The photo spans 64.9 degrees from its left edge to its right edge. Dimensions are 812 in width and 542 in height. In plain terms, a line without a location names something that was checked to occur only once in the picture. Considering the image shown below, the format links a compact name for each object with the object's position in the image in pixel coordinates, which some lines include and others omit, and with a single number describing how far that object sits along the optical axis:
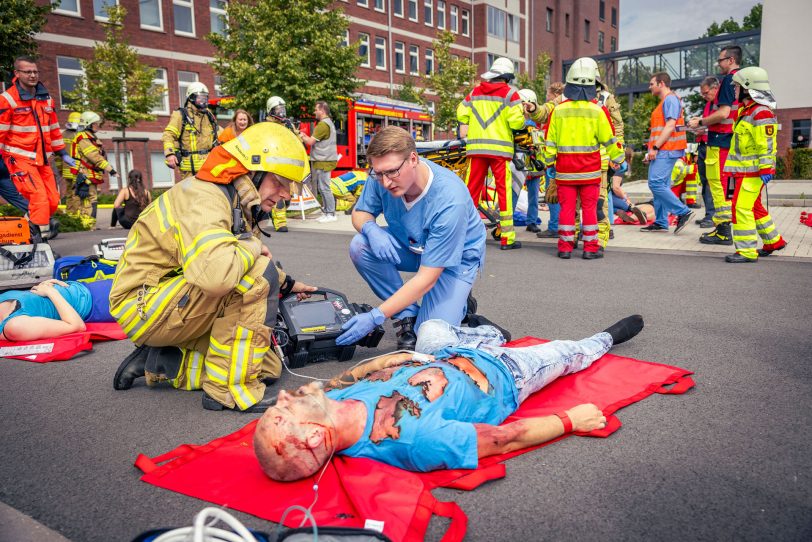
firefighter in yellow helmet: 3.38
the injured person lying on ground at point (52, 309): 4.69
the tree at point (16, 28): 15.46
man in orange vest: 9.50
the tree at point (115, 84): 21.22
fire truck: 20.25
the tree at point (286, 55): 21.53
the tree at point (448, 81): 35.41
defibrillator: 4.19
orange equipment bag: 6.95
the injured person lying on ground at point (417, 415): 2.55
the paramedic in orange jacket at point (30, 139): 8.23
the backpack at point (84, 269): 5.95
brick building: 26.59
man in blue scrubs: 3.81
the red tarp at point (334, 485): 2.41
